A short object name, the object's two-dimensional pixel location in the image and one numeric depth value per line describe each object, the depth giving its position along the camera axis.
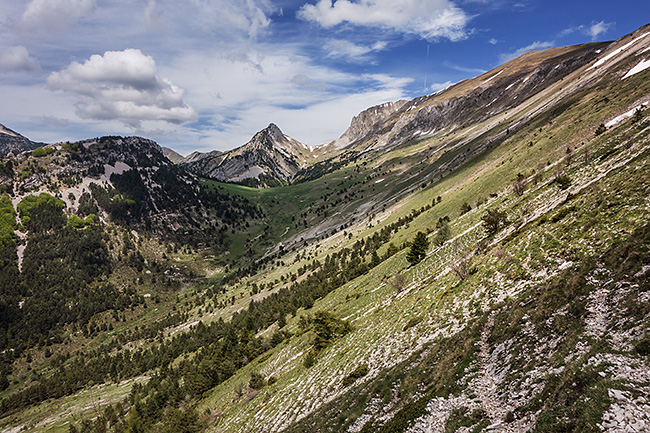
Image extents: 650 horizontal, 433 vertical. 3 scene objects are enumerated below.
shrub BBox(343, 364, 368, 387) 23.88
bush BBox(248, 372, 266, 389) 39.38
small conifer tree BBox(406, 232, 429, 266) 47.03
